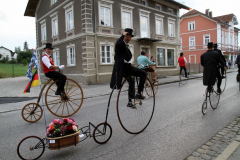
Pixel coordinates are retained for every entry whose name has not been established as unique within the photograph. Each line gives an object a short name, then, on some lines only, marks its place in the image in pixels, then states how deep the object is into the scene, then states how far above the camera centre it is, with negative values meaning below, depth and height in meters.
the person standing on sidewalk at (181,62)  14.15 +0.49
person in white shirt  5.87 -0.03
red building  40.56 +7.71
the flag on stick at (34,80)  4.79 -0.22
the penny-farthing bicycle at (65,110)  5.75 -1.21
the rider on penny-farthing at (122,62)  4.14 +0.17
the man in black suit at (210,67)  6.07 +0.03
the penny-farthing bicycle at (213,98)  6.13 -1.02
